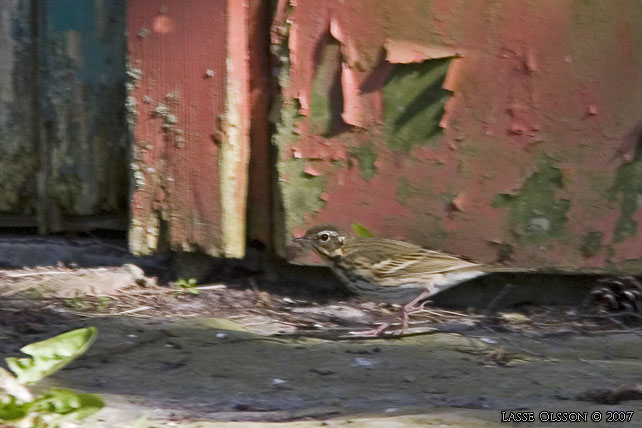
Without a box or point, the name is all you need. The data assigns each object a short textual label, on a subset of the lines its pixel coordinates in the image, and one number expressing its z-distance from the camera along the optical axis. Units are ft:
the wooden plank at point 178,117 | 31.30
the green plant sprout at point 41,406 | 16.29
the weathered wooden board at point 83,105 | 33.65
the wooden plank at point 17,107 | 34.30
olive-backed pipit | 30.78
